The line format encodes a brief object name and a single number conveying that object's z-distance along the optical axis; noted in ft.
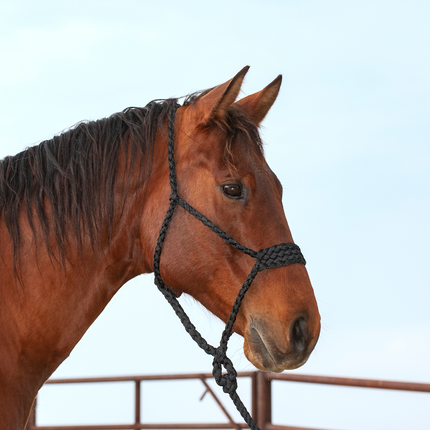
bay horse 14.75
